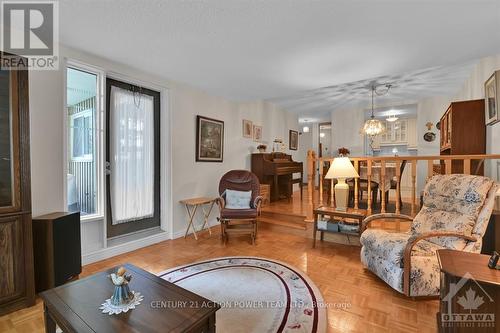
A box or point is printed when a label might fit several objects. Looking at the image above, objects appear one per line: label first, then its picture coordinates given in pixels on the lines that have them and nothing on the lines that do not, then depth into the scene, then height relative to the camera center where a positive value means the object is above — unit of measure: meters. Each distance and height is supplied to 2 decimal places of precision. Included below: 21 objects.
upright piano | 5.18 -0.19
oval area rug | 1.76 -1.21
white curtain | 3.20 +0.12
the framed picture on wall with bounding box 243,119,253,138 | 5.24 +0.78
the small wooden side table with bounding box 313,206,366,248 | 2.96 -0.67
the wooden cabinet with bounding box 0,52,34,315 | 1.94 -0.28
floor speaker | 2.17 -0.82
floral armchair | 2.06 -0.68
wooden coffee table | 1.15 -0.79
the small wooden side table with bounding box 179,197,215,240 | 3.78 -0.78
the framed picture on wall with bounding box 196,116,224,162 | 4.22 +0.45
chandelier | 4.92 +0.76
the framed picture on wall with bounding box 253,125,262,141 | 5.51 +0.72
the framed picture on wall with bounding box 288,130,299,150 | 6.91 +0.71
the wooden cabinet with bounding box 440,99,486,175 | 3.24 +0.45
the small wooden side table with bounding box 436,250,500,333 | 1.16 -0.70
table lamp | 3.12 -0.16
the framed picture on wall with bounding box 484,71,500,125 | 2.70 +0.78
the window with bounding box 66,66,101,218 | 2.98 +0.26
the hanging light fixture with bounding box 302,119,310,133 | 8.75 +1.27
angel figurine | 1.30 -0.71
